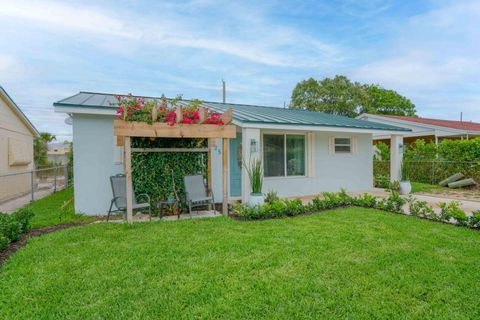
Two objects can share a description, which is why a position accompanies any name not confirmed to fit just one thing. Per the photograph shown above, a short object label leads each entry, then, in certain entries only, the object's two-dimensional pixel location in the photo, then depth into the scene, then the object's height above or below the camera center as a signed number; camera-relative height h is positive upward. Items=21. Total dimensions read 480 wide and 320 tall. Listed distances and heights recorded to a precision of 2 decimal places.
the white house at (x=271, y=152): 7.14 +0.18
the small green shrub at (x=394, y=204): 6.91 -1.18
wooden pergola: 5.71 +0.55
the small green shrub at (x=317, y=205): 7.08 -1.21
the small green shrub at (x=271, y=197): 7.43 -1.06
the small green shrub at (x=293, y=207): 6.59 -1.18
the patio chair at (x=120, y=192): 6.14 -0.76
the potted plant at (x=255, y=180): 6.76 -0.56
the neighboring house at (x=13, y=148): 10.75 +0.48
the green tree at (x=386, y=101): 34.41 +6.83
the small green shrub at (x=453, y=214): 5.60 -1.17
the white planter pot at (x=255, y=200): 6.73 -1.02
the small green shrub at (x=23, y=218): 5.19 -1.11
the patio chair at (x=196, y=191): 6.58 -0.79
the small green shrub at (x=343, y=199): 7.52 -1.14
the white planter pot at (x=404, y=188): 10.23 -1.14
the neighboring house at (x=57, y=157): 25.61 +0.16
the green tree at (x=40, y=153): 20.03 +0.45
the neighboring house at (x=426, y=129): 17.53 +1.74
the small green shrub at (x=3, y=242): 4.20 -1.25
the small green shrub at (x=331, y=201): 7.27 -1.14
